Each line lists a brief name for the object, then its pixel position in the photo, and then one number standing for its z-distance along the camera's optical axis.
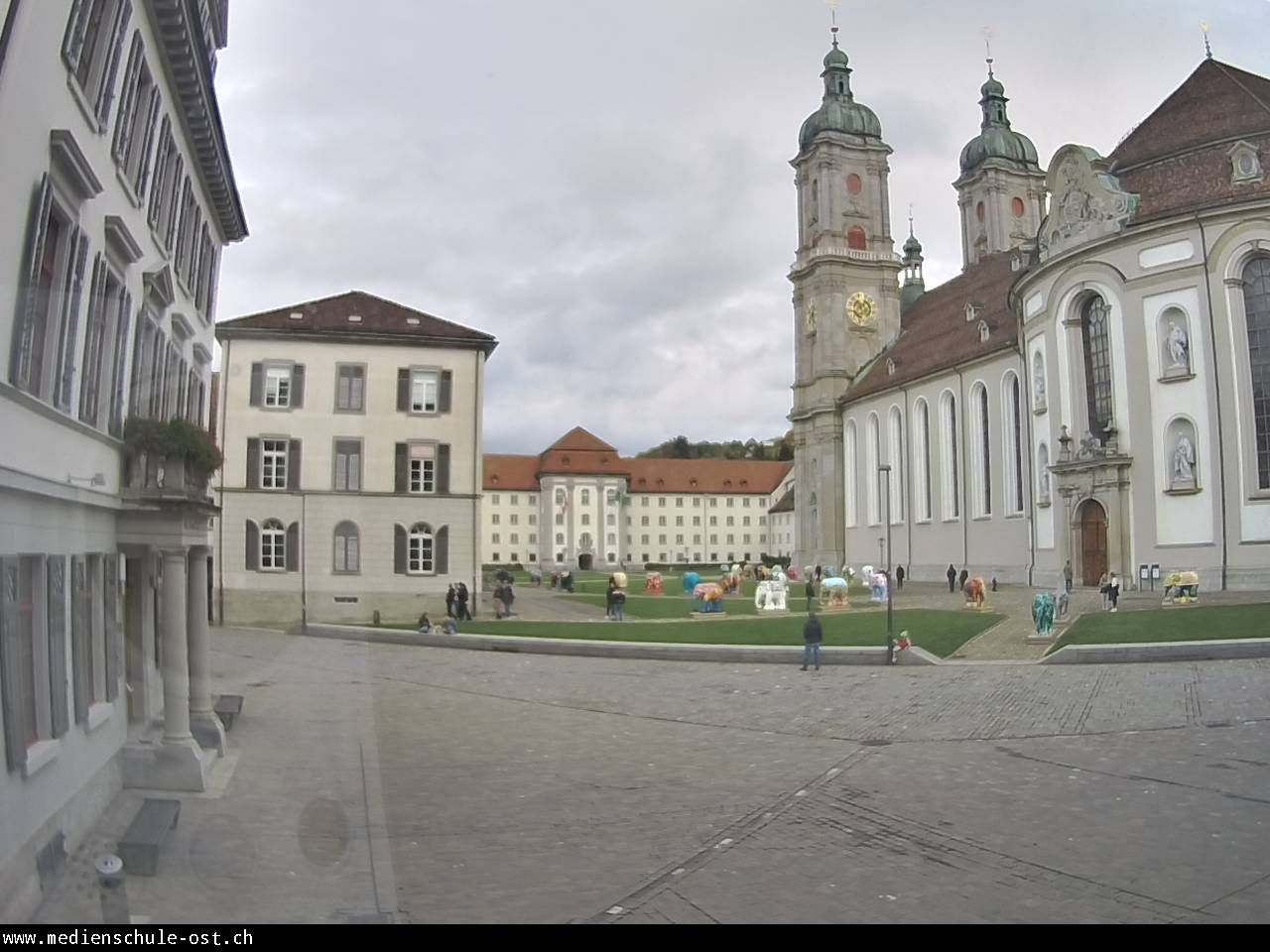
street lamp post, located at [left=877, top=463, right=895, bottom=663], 24.08
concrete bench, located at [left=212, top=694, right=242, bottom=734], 14.61
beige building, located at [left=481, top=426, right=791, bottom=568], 101.00
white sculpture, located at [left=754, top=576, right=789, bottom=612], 38.31
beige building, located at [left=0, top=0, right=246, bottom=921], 7.34
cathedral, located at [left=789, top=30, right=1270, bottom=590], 36.66
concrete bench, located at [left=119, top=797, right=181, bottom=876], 7.88
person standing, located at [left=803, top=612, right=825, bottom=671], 23.38
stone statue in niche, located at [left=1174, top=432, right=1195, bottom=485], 37.62
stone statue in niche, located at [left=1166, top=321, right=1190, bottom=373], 37.97
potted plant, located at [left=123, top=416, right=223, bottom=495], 11.28
